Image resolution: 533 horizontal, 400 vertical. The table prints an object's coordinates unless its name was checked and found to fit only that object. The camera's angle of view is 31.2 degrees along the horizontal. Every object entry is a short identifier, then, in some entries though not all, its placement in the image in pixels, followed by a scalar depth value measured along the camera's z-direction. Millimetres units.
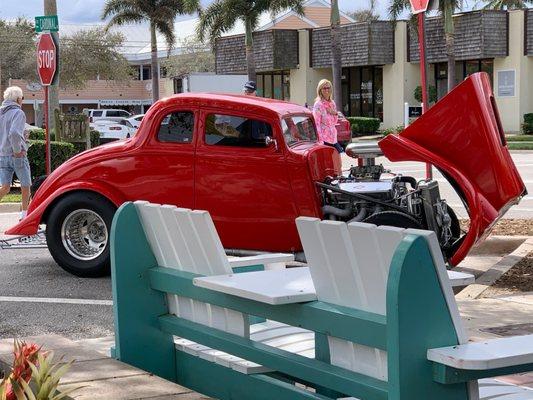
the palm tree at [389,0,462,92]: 41156
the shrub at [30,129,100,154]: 20969
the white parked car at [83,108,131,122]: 60469
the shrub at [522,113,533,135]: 42750
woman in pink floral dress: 13477
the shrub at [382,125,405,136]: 45688
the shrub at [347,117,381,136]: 46438
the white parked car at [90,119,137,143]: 41781
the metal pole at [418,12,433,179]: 9487
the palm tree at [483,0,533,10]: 67875
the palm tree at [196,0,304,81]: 47000
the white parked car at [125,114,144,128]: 44994
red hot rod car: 8344
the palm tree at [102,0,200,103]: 60750
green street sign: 15125
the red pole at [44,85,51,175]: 14234
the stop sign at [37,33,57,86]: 14945
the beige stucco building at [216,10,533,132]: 44969
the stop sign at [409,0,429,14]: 9416
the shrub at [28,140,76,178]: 18359
